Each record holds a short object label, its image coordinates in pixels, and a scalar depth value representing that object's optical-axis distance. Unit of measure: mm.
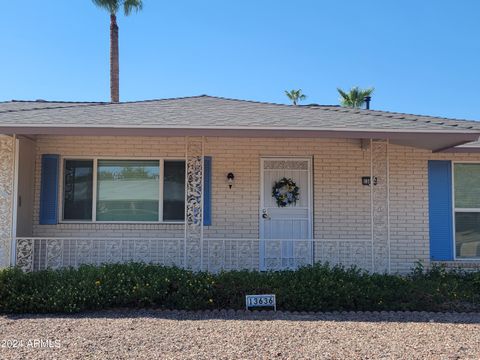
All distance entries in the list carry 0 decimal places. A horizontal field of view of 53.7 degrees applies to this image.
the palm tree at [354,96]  29984
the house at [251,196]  8930
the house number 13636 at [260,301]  7117
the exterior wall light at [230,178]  9211
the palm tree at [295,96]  39000
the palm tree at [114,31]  20406
